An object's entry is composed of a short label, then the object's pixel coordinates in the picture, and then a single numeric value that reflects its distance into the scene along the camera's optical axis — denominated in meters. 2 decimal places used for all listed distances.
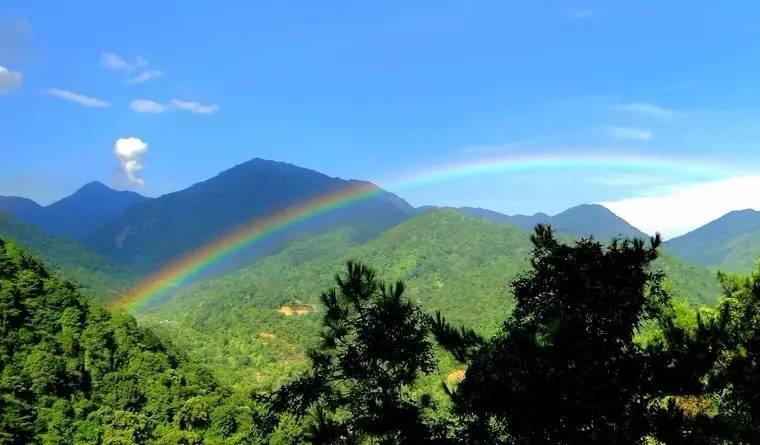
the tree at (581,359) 7.04
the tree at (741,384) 8.14
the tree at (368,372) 9.04
